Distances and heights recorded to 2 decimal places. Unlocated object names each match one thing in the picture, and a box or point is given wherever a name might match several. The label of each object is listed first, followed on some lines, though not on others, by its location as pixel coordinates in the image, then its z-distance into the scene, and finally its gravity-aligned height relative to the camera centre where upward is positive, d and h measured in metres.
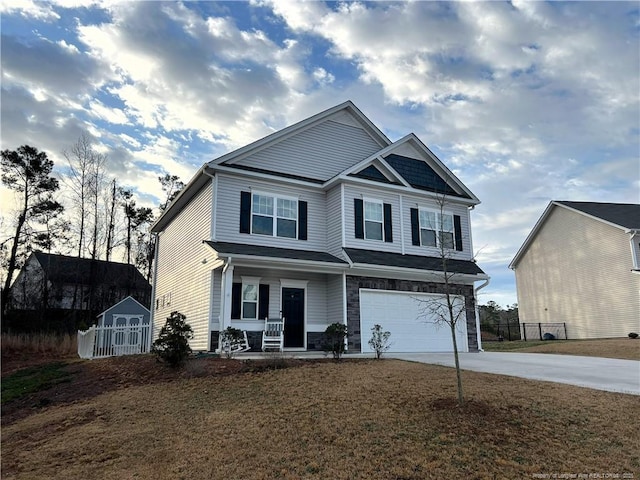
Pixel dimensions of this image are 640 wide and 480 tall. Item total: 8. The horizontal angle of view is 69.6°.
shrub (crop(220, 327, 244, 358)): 12.06 -0.05
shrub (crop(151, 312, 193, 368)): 10.14 -0.11
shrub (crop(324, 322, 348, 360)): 11.60 -0.08
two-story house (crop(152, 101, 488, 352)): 14.09 +3.27
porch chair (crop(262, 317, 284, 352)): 13.48 +0.08
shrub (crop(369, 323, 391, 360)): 12.50 -0.21
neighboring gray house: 29.23 +3.60
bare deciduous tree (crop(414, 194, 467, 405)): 16.00 +1.62
